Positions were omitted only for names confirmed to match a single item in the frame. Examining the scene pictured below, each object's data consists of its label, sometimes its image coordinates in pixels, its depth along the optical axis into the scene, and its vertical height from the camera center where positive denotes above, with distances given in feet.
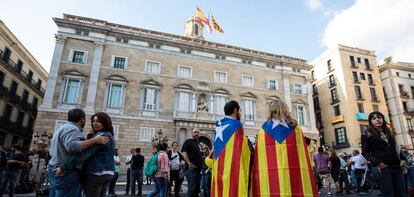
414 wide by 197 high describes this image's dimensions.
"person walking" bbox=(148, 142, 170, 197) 18.20 -0.98
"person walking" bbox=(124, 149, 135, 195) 29.19 -1.56
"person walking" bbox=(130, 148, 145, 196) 27.35 -0.81
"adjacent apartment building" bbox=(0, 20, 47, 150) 71.92 +24.18
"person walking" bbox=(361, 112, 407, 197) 10.86 +0.53
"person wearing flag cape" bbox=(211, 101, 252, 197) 8.78 +0.21
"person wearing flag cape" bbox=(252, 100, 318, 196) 8.29 +0.15
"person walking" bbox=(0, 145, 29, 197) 21.66 -0.55
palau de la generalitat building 60.29 +22.88
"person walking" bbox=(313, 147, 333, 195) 27.58 -0.03
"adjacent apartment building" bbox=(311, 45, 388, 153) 87.76 +28.02
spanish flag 83.66 +50.22
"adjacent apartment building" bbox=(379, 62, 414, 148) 94.48 +29.16
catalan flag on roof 84.48 +47.67
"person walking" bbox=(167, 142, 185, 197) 22.98 -0.46
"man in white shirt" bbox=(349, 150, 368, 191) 29.25 +0.01
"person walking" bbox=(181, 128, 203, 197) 17.14 +0.10
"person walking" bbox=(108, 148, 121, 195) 26.18 -2.52
